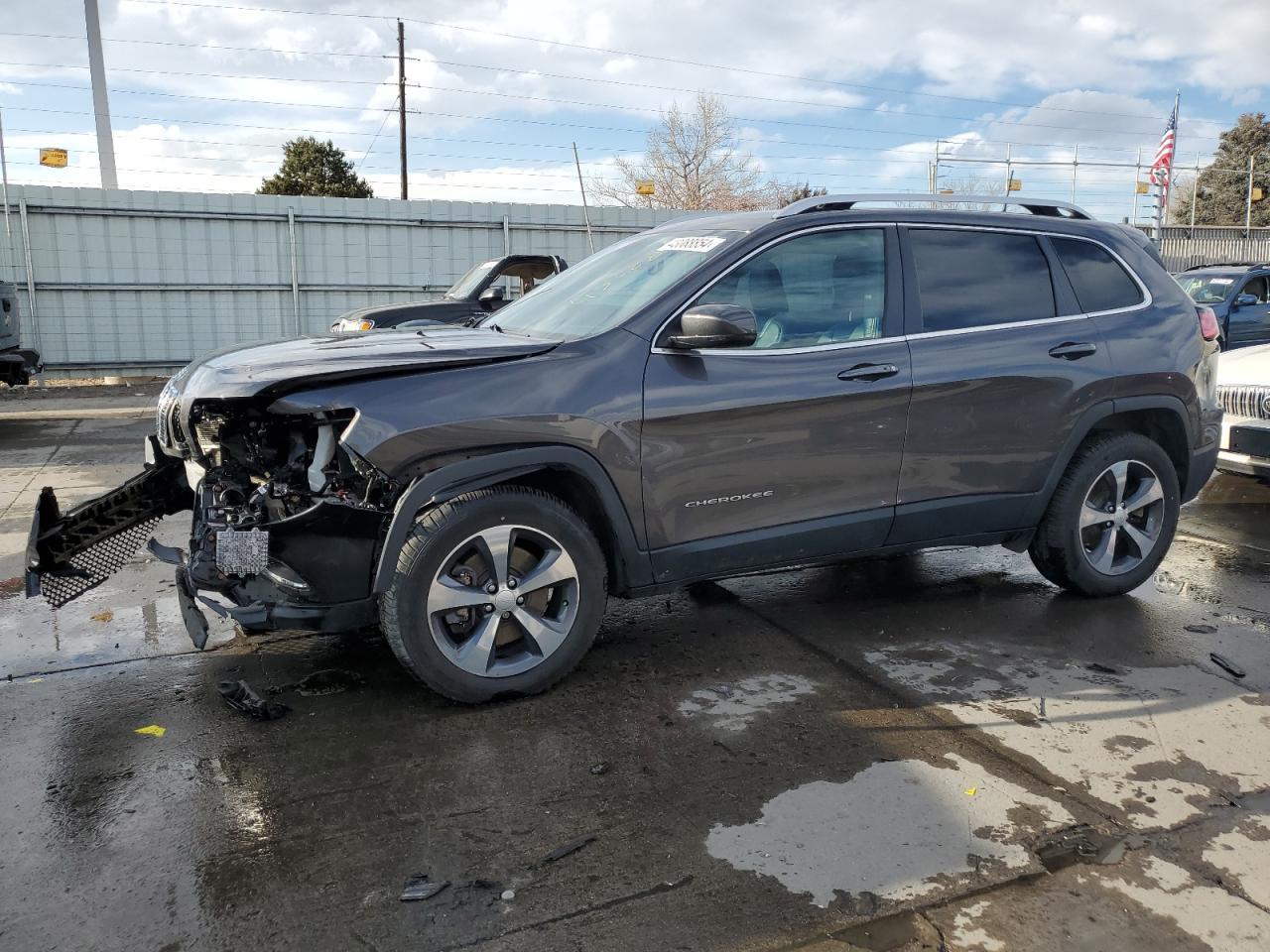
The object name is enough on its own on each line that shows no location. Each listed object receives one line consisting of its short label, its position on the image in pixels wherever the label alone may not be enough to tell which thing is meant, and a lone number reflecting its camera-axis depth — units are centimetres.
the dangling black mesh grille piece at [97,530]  397
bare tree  4766
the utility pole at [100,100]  2000
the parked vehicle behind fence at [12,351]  1130
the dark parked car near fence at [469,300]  1020
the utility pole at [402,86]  3809
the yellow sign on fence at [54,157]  1622
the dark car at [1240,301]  1318
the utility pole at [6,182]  1544
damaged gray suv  351
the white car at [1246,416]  696
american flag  2844
